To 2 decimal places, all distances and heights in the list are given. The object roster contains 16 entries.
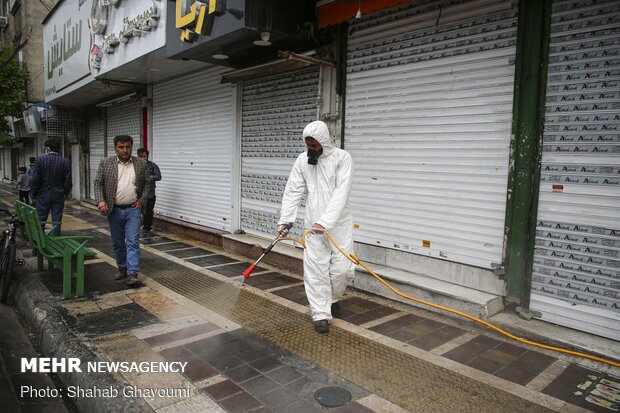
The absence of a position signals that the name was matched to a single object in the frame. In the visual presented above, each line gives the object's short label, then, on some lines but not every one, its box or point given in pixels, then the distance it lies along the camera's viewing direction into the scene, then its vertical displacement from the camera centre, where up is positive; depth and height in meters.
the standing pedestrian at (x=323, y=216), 4.16 -0.48
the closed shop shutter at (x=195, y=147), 8.62 +0.35
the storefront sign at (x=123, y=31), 7.81 +2.58
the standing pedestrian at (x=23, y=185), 12.88 -0.81
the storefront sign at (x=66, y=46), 11.45 +3.32
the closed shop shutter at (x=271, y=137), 6.86 +0.48
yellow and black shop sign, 5.97 +2.09
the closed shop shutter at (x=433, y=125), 4.57 +0.53
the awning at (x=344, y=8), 4.91 +1.91
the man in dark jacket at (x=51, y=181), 6.88 -0.36
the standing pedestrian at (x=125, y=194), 5.40 -0.41
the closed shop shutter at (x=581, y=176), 3.77 +0.00
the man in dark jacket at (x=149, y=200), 9.20 -0.81
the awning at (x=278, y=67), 6.00 +1.54
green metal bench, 4.87 -1.07
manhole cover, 2.91 -1.56
